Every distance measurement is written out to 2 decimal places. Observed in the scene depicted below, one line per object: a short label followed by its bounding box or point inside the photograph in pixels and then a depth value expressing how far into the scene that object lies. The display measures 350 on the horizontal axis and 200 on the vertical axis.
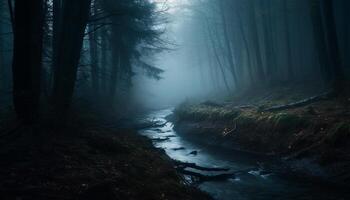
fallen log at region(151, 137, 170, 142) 18.31
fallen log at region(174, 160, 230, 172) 11.55
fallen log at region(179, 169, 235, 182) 10.72
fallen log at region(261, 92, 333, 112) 17.88
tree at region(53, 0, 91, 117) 10.42
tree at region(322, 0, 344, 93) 18.03
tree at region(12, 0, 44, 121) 6.98
